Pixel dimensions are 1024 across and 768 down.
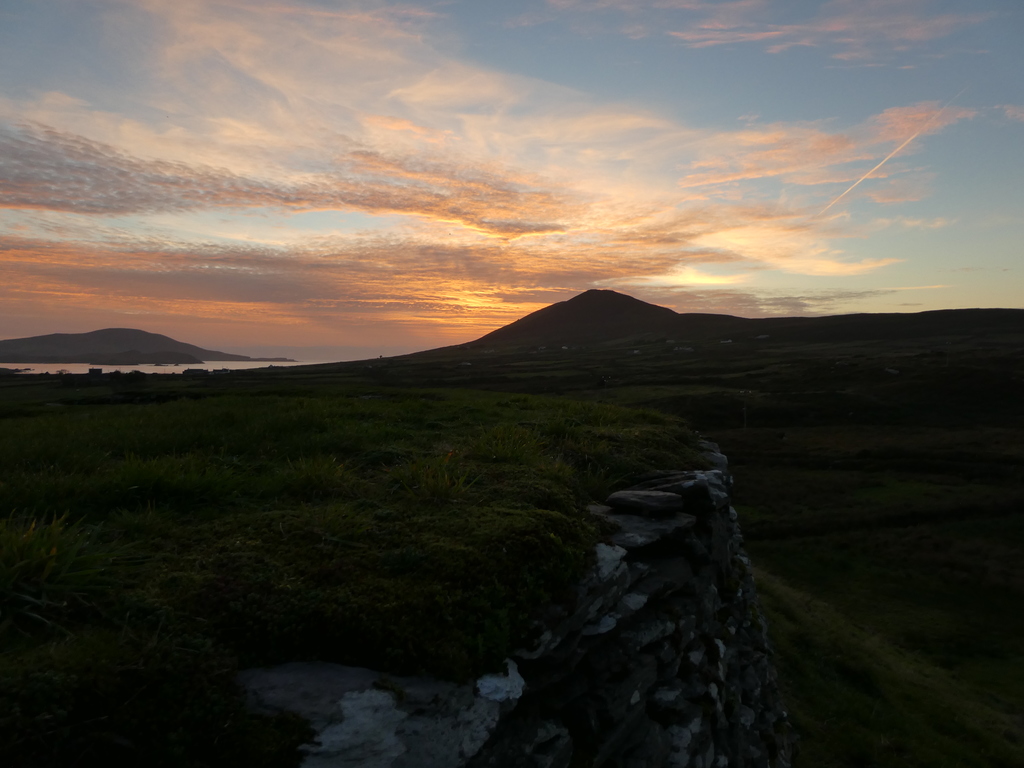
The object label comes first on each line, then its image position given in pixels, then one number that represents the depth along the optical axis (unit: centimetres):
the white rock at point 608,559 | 591
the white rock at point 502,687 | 435
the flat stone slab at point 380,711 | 373
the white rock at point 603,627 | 557
